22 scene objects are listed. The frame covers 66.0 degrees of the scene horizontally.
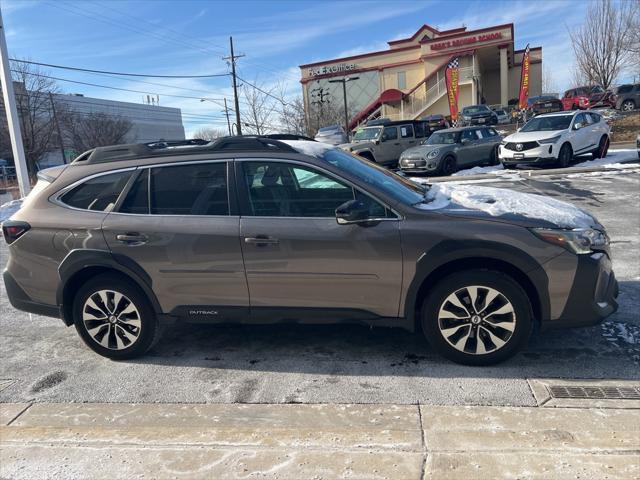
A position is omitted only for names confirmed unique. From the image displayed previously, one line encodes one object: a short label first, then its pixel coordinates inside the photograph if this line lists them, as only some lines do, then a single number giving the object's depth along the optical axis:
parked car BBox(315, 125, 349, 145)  22.45
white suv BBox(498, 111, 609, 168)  14.16
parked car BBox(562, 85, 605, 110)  31.06
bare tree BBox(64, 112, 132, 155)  55.72
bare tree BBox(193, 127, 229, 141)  76.12
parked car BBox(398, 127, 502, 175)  15.67
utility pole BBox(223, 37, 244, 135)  35.31
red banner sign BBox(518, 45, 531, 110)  29.89
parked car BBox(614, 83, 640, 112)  28.83
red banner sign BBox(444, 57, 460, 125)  35.88
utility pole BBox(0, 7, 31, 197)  13.06
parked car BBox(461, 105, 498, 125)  32.03
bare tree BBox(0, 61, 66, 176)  34.66
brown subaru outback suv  3.40
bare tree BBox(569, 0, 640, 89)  33.03
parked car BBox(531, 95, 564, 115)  28.41
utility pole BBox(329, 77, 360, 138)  42.22
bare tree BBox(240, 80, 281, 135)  37.91
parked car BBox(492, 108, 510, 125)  37.09
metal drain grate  3.10
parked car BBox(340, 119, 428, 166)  18.09
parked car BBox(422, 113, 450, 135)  27.51
